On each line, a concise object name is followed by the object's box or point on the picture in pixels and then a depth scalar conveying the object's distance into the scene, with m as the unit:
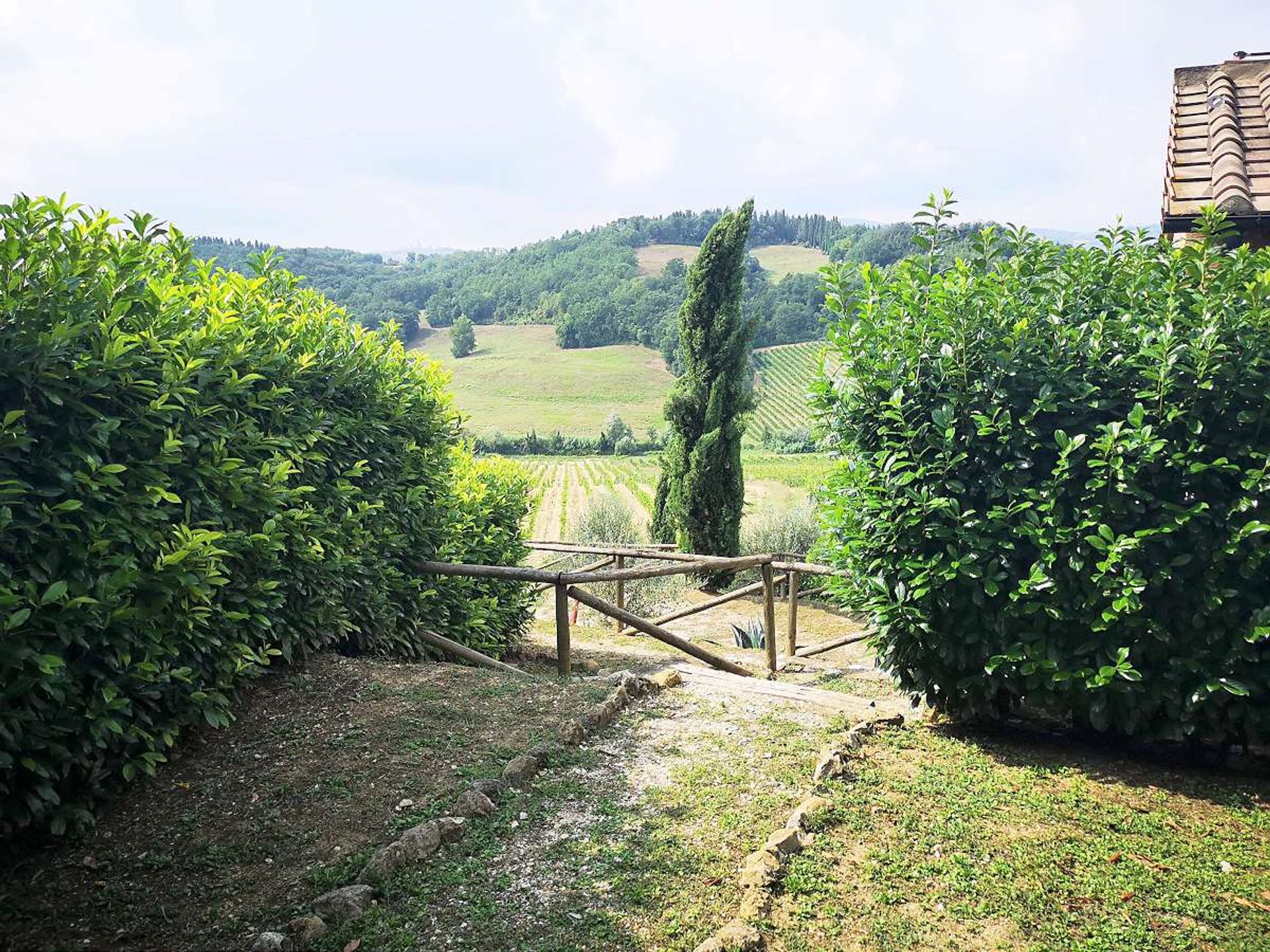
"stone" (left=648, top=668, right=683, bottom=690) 5.38
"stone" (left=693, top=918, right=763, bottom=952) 2.59
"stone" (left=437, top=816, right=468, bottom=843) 3.30
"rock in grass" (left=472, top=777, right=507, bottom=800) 3.68
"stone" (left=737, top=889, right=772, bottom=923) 2.79
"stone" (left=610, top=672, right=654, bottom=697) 5.09
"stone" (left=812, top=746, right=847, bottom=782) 3.90
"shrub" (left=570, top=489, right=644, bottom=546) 21.48
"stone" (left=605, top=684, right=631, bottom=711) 4.84
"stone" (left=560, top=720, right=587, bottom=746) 4.30
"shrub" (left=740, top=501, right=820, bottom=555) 19.69
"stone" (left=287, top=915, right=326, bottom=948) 2.66
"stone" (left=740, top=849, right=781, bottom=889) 2.97
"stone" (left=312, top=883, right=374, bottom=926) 2.80
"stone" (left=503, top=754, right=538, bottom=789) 3.81
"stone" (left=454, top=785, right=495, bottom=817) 3.50
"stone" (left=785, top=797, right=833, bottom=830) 3.39
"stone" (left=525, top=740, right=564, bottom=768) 4.05
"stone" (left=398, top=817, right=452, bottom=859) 3.16
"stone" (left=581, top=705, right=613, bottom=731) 4.55
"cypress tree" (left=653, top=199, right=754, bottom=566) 16.67
